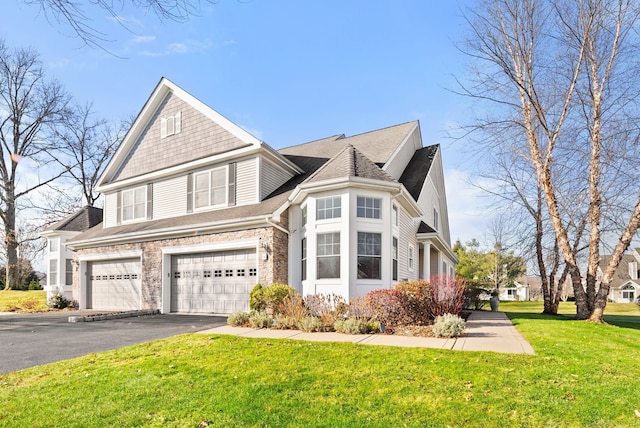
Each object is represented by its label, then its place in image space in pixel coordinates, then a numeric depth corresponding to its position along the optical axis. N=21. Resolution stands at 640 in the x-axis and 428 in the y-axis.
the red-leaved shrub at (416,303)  10.20
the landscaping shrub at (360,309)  10.20
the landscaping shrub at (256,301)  11.64
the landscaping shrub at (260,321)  10.17
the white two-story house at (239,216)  12.12
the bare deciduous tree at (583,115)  14.16
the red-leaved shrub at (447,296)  10.44
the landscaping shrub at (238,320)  10.62
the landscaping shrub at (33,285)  30.74
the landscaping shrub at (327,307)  10.02
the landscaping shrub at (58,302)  19.55
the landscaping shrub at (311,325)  9.47
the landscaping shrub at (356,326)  9.11
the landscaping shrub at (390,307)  10.17
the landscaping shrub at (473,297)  20.05
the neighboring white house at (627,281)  51.97
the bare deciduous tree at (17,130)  27.47
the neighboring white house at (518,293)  66.44
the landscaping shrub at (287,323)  9.96
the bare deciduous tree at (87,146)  30.73
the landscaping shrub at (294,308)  10.27
